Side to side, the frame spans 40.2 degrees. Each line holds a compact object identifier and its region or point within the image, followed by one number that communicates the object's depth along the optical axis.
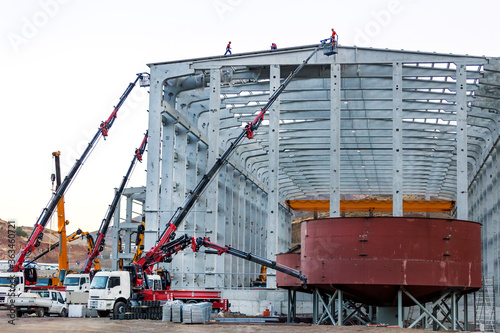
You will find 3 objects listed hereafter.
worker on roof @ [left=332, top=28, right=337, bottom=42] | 34.88
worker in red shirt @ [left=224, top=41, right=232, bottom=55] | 39.08
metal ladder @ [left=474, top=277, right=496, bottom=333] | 35.91
